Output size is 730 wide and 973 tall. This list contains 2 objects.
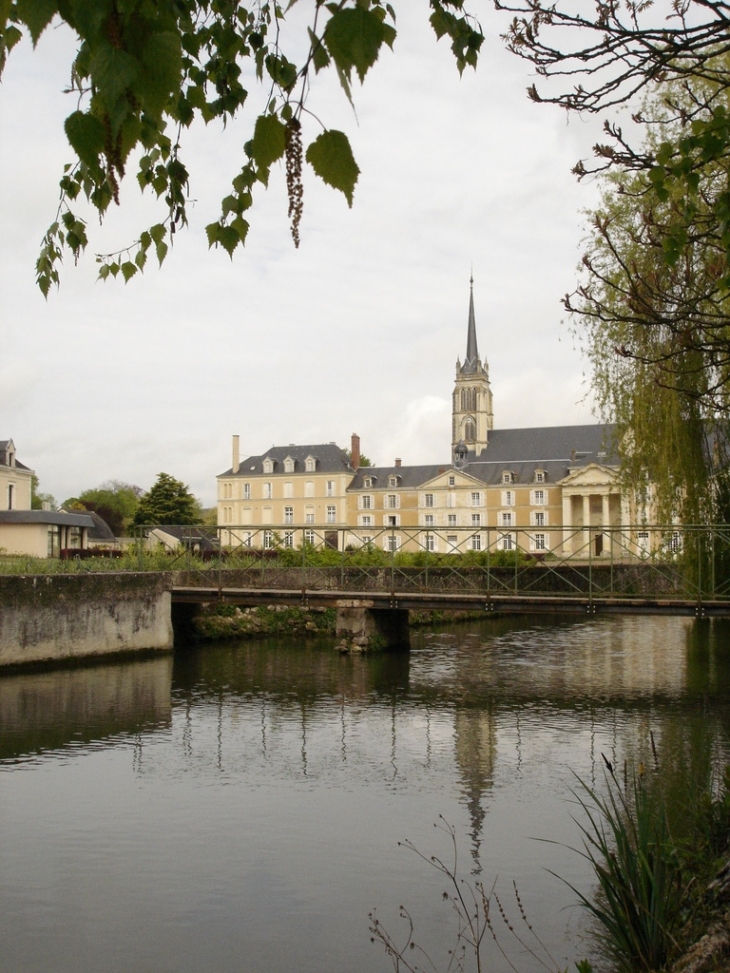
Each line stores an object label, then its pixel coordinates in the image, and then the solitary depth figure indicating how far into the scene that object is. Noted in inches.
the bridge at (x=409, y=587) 578.9
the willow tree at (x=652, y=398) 512.4
